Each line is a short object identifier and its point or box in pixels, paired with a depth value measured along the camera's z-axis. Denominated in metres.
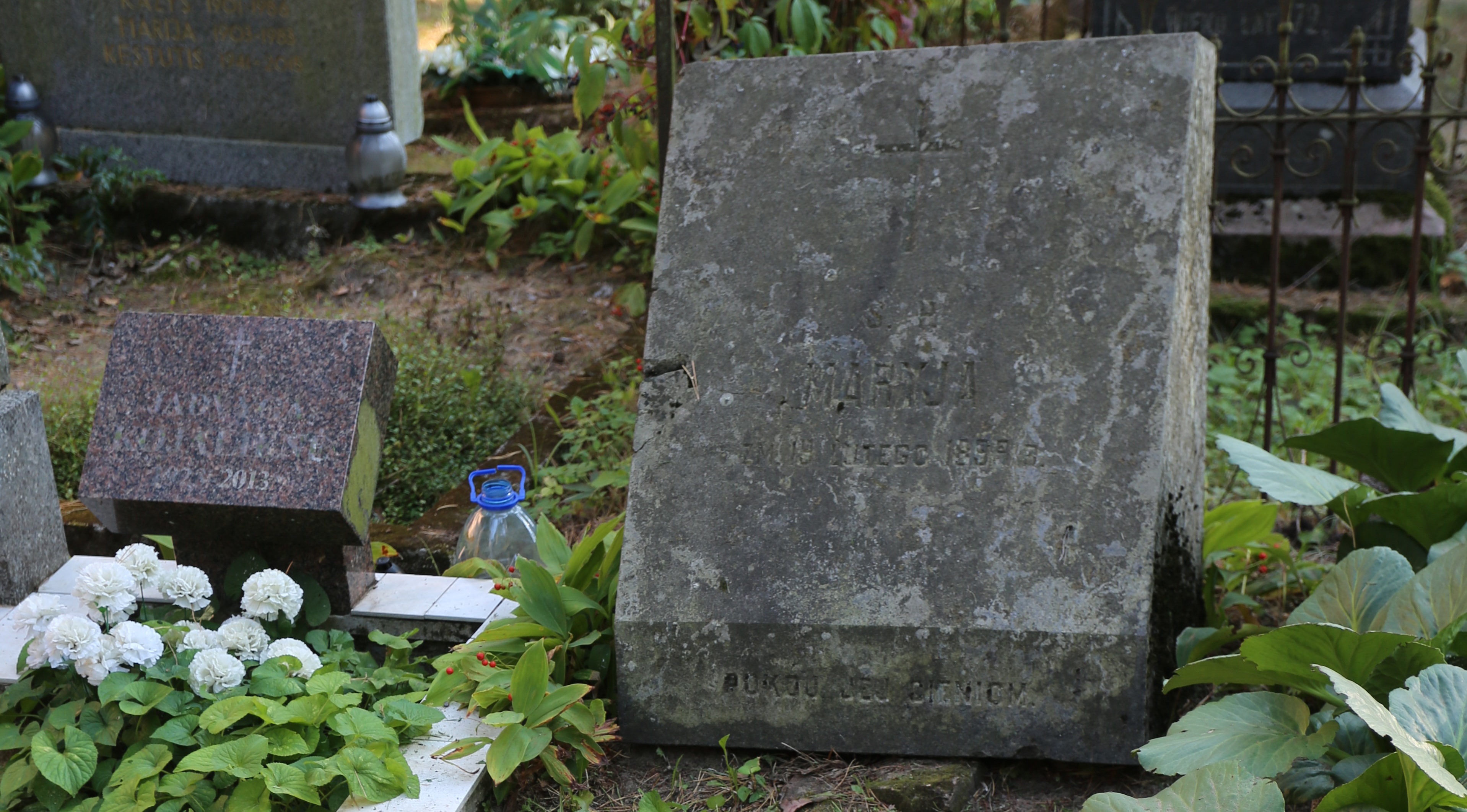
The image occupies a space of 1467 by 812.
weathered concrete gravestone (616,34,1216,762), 2.16
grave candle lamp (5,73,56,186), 6.06
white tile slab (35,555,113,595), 2.88
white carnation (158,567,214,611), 2.32
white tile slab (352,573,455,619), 2.62
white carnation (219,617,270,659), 2.23
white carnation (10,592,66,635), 2.28
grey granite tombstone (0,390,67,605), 2.80
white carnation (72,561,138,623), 2.26
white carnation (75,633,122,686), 2.14
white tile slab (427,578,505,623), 2.62
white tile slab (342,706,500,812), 2.04
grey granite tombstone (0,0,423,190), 5.91
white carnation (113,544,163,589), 2.34
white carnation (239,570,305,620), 2.32
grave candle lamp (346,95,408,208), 5.54
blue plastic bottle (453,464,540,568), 2.93
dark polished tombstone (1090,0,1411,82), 5.37
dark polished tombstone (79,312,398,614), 2.41
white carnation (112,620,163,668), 2.15
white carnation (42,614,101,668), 2.14
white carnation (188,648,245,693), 2.13
